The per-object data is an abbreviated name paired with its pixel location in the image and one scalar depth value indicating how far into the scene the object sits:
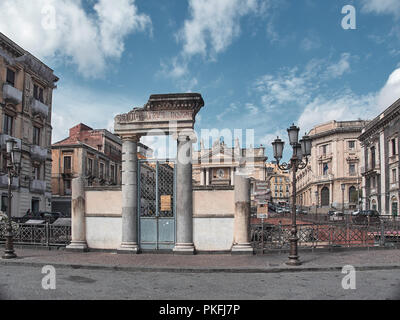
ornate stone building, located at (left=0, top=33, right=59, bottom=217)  28.78
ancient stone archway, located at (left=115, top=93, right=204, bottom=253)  12.45
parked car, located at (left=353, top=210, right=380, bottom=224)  28.33
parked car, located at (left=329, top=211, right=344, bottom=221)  37.02
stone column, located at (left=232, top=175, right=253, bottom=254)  12.20
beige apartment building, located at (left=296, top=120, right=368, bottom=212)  64.00
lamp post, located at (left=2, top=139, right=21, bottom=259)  12.38
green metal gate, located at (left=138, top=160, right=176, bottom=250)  12.70
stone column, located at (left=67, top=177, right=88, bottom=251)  13.19
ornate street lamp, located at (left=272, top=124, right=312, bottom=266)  10.48
